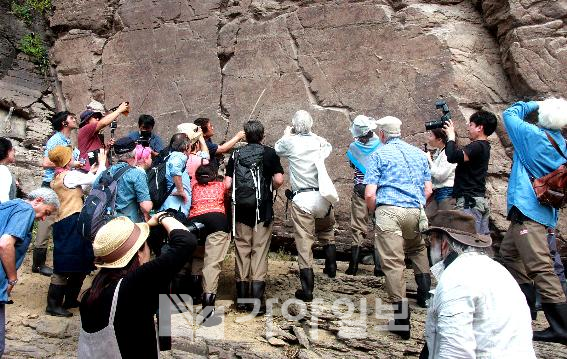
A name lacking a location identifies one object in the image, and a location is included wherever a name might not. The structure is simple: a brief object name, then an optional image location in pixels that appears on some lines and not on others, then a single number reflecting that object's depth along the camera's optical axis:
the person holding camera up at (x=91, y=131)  6.40
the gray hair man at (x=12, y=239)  3.90
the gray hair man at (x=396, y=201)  4.75
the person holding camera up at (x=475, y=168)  5.10
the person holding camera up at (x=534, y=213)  4.50
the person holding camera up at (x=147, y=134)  6.24
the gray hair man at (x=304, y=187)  5.39
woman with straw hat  2.77
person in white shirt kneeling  2.48
